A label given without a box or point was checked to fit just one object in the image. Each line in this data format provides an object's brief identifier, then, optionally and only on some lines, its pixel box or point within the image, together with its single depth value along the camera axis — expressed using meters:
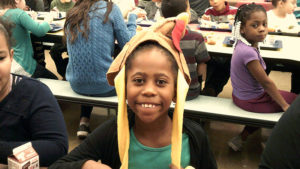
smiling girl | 1.18
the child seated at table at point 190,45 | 2.55
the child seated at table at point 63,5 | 4.77
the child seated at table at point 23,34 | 3.04
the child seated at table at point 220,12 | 3.90
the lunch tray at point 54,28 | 3.44
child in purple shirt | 2.41
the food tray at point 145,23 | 3.72
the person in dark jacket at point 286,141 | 1.11
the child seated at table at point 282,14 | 3.88
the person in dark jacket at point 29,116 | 1.49
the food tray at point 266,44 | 2.94
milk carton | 1.14
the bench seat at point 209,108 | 2.53
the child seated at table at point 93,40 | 2.62
